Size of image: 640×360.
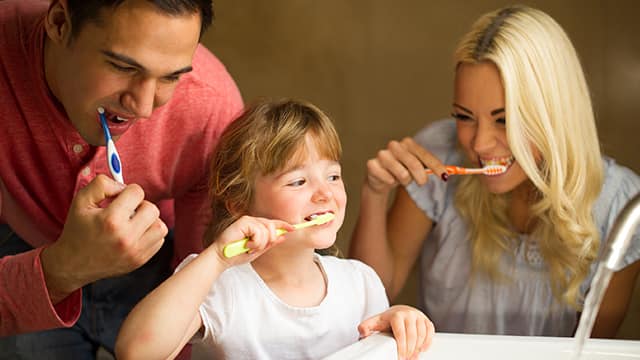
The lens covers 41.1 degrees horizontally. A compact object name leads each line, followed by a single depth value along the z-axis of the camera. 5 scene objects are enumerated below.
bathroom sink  1.21
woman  1.54
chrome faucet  0.91
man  1.18
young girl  1.25
